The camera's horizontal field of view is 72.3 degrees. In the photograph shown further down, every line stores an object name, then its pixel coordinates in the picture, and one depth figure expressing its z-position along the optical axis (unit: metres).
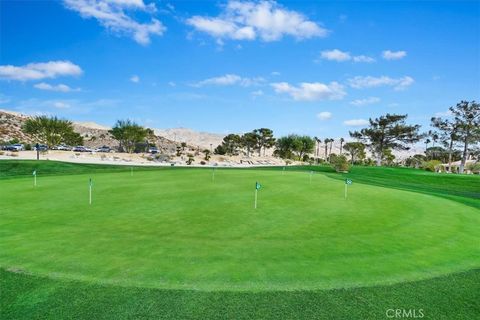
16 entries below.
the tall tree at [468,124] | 63.59
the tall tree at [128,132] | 87.81
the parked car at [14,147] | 66.28
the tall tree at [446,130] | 67.62
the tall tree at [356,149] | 93.94
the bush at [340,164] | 46.73
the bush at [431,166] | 63.17
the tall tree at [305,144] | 98.94
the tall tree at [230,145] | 107.88
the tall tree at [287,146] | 98.38
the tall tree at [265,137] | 104.69
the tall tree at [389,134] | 83.31
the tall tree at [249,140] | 105.51
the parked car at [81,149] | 79.45
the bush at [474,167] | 63.06
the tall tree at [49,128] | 78.99
